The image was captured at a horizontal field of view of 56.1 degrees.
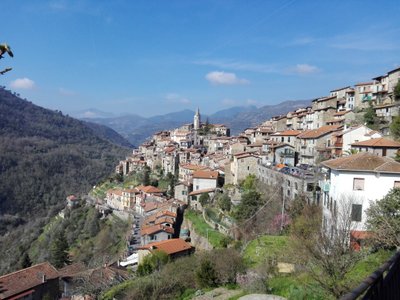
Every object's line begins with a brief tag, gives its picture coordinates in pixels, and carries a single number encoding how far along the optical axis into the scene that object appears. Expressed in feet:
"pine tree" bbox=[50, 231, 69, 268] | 152.05
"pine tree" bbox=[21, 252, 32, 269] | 154.81
